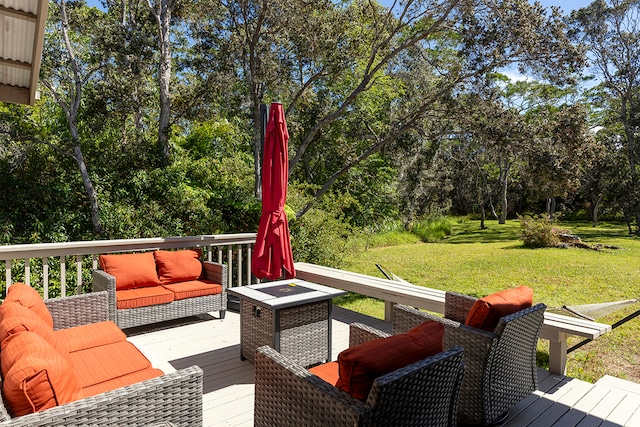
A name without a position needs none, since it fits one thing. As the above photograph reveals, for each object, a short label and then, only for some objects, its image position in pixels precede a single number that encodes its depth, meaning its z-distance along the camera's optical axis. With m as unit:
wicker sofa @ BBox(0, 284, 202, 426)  1.46
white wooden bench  2.94
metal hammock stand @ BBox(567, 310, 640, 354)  3.20
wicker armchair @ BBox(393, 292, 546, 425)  2.41
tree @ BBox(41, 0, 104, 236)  6.51
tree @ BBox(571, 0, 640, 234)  16.14
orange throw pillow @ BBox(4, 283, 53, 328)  2.41
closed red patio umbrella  4.17
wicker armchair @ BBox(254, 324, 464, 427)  1.59
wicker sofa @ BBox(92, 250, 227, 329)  3.85
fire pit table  3.17
